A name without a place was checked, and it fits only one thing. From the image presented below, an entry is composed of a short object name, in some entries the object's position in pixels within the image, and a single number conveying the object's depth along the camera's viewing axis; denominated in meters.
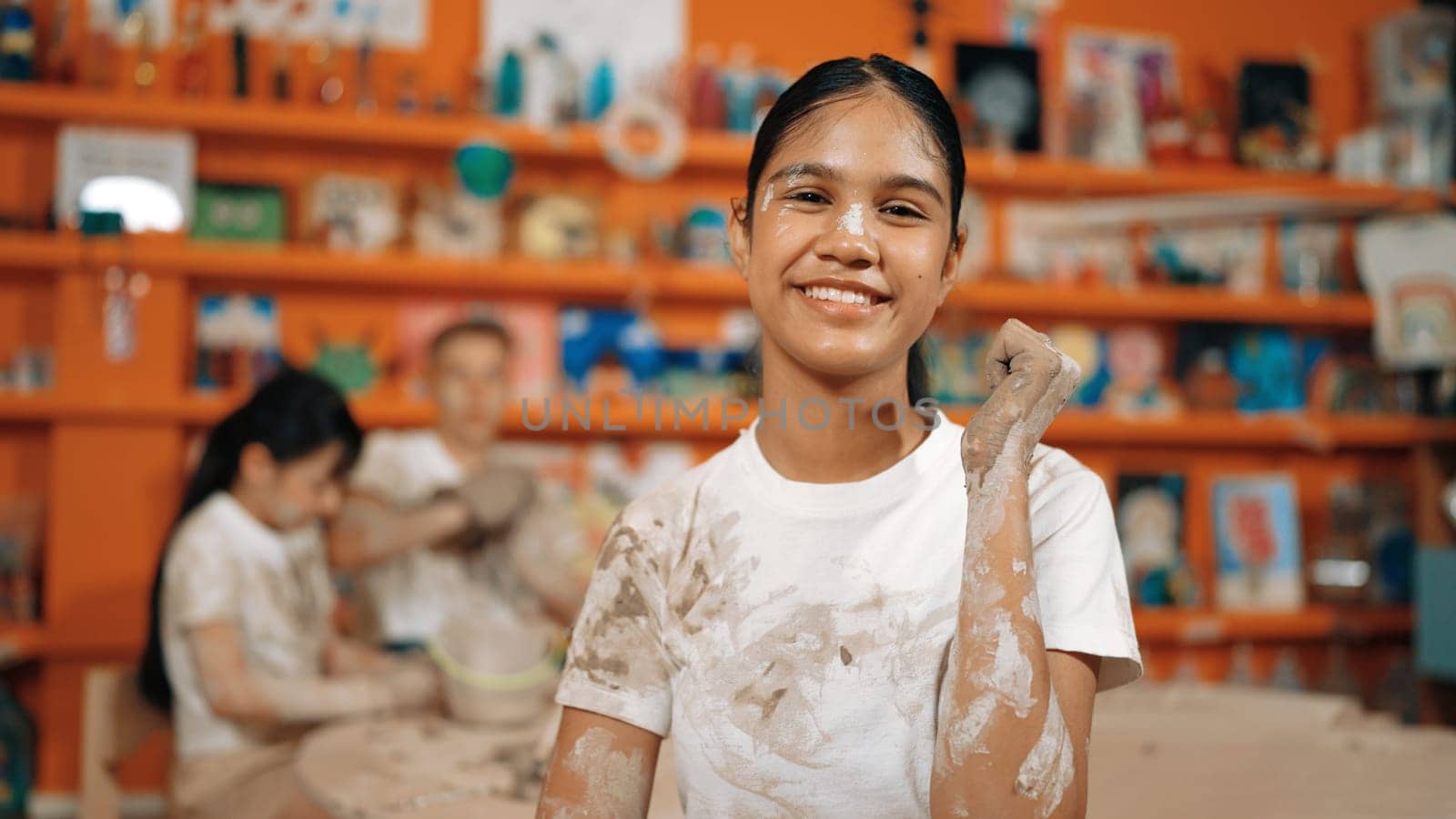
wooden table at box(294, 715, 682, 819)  1.34
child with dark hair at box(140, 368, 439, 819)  1.86
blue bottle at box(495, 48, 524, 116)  3.21
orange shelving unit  3.00
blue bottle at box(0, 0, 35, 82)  3.00
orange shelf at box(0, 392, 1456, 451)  3.01
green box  3.15
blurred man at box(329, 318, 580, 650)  2.61
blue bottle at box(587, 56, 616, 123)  3.29
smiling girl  0.82
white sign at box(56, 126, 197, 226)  3.02
